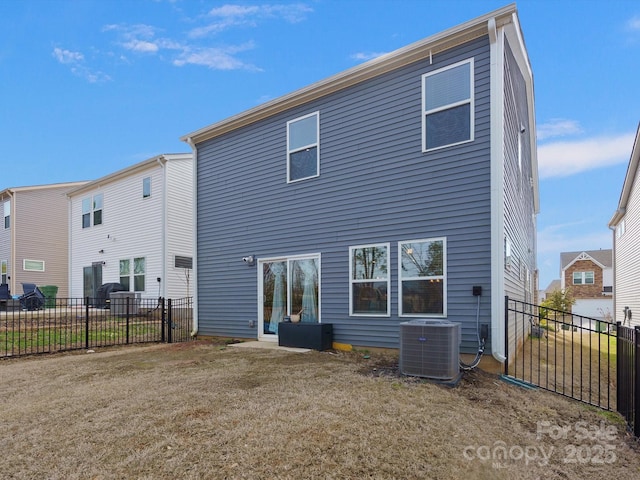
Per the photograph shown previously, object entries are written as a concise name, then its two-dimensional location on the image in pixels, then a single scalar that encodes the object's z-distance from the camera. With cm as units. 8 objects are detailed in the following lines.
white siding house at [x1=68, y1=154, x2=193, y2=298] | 1412
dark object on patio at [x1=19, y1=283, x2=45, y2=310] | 1377
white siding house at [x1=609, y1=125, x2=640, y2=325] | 1331
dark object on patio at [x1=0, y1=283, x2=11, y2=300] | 1519
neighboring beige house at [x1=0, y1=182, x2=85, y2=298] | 1892
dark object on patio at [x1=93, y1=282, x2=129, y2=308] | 1495
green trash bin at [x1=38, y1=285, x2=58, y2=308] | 1622
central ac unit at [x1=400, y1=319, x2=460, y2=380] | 514
